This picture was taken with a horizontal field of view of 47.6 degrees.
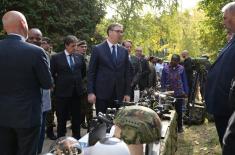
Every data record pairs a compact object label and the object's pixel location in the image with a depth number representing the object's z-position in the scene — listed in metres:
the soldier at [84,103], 5.32
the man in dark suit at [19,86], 2.56
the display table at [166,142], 2.34
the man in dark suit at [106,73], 3.69
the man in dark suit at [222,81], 2.80
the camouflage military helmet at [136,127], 2.06
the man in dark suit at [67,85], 4.55
